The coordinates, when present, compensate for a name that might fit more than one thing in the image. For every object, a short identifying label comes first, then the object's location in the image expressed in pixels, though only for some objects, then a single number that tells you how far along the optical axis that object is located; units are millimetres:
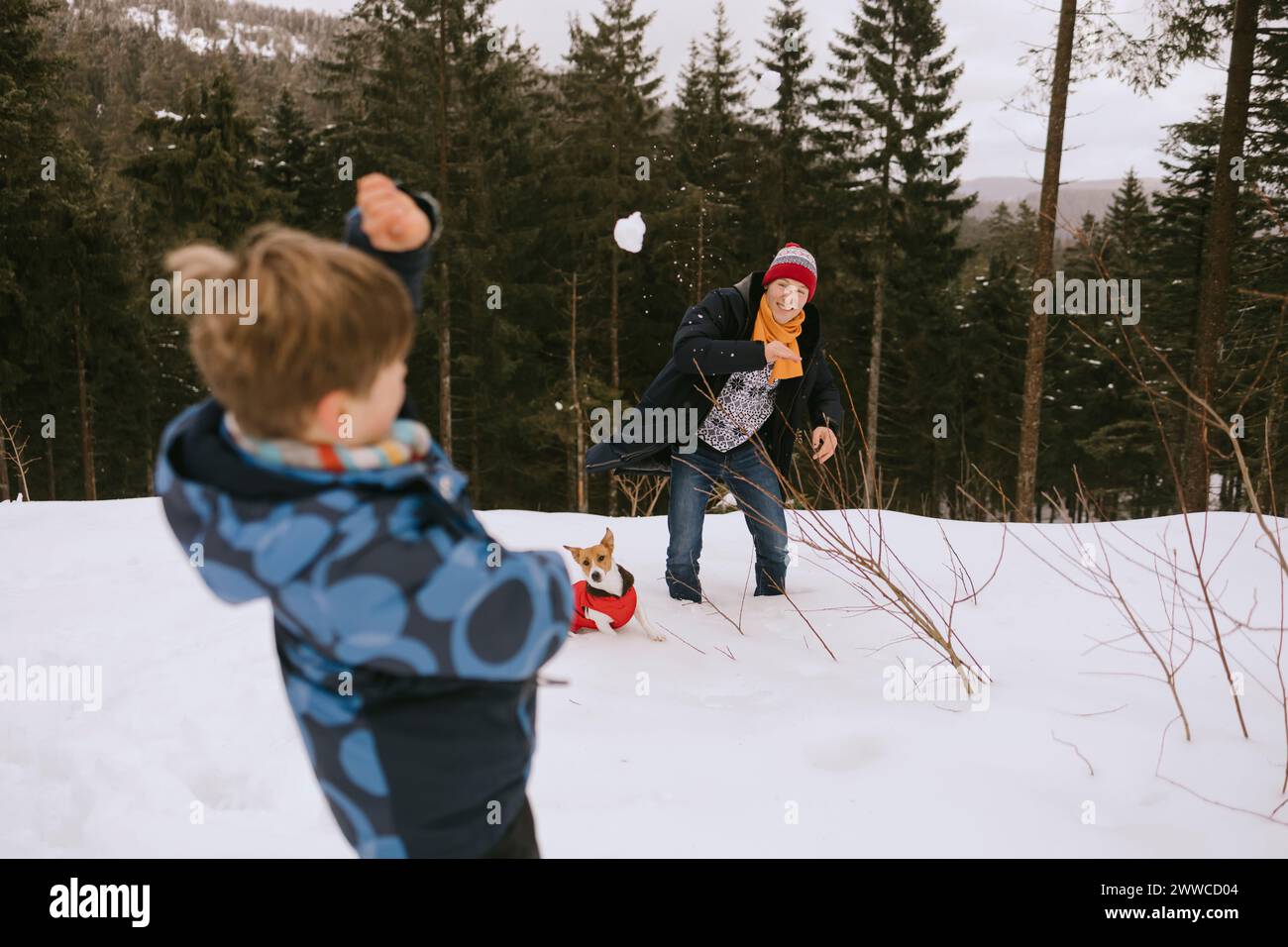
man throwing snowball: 4004
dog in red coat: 3564
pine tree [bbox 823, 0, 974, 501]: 19359
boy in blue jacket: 1067
